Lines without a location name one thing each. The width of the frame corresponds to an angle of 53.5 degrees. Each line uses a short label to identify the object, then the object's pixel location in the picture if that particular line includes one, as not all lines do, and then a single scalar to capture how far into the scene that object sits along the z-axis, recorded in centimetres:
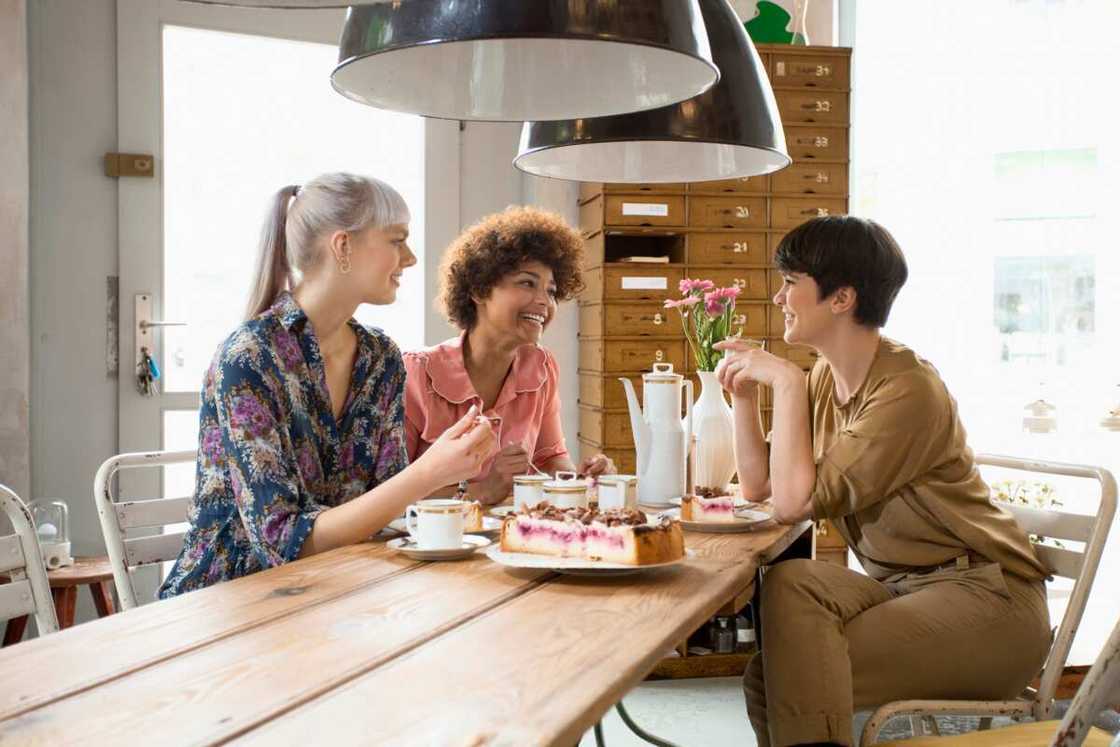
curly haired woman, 261
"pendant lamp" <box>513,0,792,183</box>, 189
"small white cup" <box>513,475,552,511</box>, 192
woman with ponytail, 172
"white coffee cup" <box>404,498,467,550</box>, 164
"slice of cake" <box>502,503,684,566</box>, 154
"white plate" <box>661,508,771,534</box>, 198
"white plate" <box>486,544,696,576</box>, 150
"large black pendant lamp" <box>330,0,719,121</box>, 126
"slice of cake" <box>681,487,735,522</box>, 202
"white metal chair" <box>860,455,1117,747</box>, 174
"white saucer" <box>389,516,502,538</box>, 188
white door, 366
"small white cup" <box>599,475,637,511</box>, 192
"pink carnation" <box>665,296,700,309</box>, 245
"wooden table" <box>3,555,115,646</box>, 320
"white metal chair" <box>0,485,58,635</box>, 155
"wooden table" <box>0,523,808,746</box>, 95
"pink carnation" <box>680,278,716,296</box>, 254
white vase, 232
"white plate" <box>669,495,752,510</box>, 221
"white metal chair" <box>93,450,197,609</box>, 194
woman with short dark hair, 176
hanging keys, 369
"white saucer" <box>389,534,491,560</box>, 164
